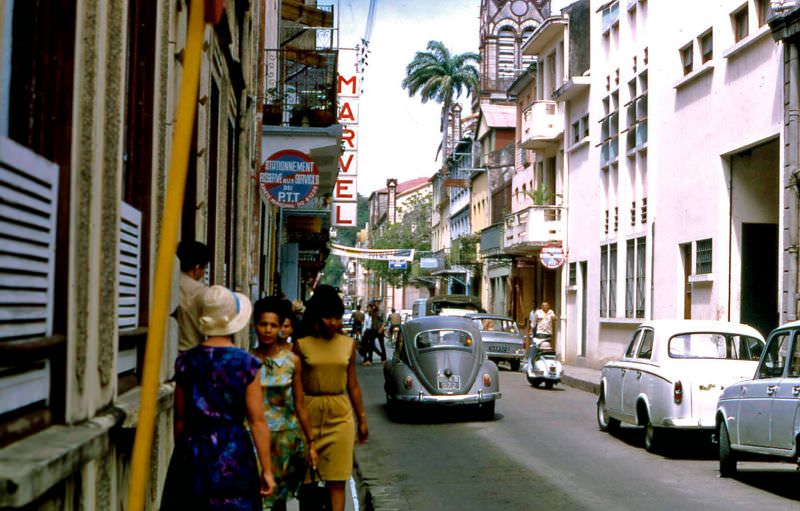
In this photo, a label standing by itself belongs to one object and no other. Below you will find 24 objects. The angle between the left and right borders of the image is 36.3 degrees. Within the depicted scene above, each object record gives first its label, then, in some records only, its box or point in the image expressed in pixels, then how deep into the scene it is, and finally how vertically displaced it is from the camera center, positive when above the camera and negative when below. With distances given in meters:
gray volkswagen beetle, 18.78 -0.92
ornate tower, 77.12 +17.47
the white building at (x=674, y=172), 25.86 +3.47
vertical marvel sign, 41.75 +5.39
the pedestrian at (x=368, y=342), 38.16 -1.05
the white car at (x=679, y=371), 14.10 -0.69
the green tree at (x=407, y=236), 102.75 +6.32
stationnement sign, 18.39 +1.95
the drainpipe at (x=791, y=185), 22.19 +2.35
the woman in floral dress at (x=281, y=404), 7.27 -0.58
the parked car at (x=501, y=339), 36.31 -0.85
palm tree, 80.69 +15.68
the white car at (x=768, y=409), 10.97 -0.91
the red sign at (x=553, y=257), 38.34 +1.71
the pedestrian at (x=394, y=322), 46.36 -0.56
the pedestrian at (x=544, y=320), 33.38 -0.25
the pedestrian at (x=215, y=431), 5.53 -0.57
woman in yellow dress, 8.00 -0.51
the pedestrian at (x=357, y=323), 45.78 -0.56
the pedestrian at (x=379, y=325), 37.94 -0.51
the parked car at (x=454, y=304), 47.72 +0.23
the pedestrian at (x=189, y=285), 7.09 +0.13
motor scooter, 27.39 -1.21
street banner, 65.56 +3.14
